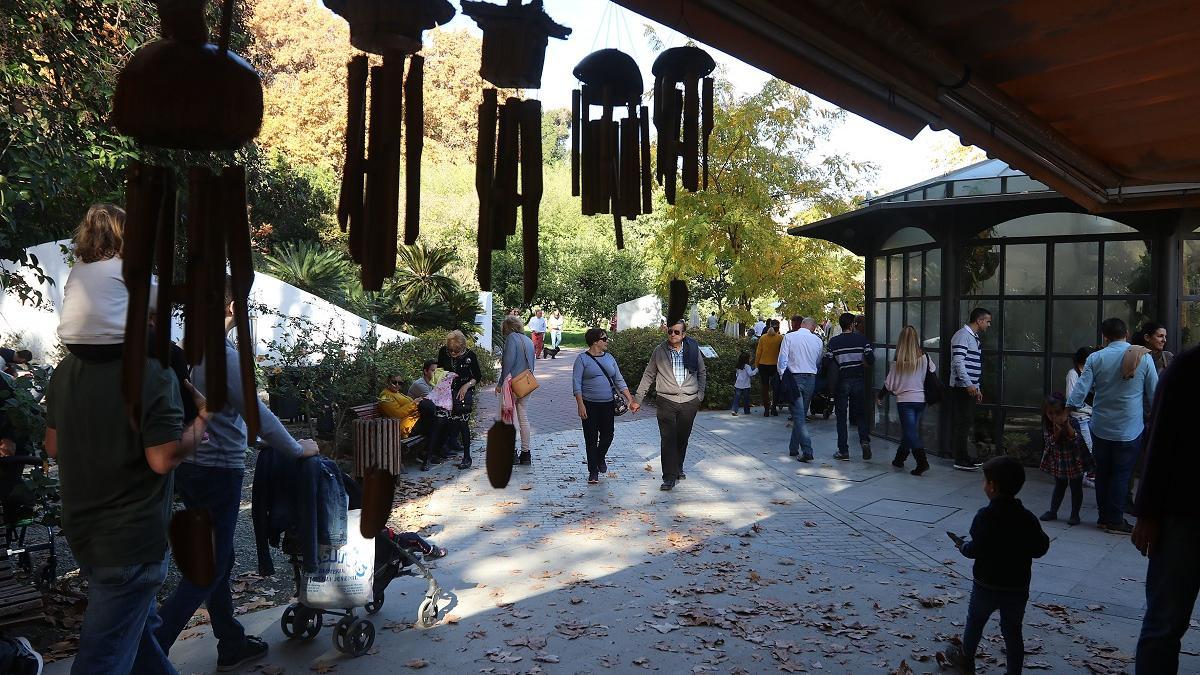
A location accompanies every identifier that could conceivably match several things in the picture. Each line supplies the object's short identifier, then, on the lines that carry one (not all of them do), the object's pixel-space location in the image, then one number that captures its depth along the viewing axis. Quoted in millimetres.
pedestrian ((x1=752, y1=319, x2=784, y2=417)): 14156
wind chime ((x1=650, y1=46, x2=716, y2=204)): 1850
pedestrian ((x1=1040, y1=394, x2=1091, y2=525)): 7172
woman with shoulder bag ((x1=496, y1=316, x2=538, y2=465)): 8969
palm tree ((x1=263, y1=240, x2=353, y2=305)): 17922
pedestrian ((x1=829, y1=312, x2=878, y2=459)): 10617
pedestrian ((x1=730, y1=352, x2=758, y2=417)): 15219
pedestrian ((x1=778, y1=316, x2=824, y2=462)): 10570
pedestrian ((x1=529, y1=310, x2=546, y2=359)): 25656
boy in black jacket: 4020
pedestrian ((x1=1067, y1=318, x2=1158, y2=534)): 6684
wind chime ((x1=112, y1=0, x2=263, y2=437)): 991
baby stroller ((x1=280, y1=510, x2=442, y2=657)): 4406
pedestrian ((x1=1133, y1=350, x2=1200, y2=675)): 3195
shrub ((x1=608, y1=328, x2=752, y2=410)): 16266
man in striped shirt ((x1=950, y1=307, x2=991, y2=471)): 9391
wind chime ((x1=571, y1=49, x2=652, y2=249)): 1748
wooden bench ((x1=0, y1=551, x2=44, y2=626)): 3746
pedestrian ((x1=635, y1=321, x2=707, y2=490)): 8891
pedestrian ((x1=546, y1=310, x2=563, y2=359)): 28672
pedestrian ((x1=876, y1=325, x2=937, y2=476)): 9438
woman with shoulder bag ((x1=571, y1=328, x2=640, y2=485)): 9148
